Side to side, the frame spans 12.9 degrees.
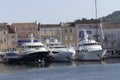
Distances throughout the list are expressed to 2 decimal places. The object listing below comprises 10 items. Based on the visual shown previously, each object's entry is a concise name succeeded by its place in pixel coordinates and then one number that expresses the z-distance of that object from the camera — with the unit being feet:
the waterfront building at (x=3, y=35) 512.14
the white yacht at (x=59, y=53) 387.14
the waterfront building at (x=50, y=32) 523.29
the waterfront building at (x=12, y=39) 512.63
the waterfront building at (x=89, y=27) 524.93
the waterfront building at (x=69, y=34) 523.70
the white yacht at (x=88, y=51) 378.73
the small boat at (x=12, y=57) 385.70
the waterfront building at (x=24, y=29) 512.22
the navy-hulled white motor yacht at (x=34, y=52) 362.53
